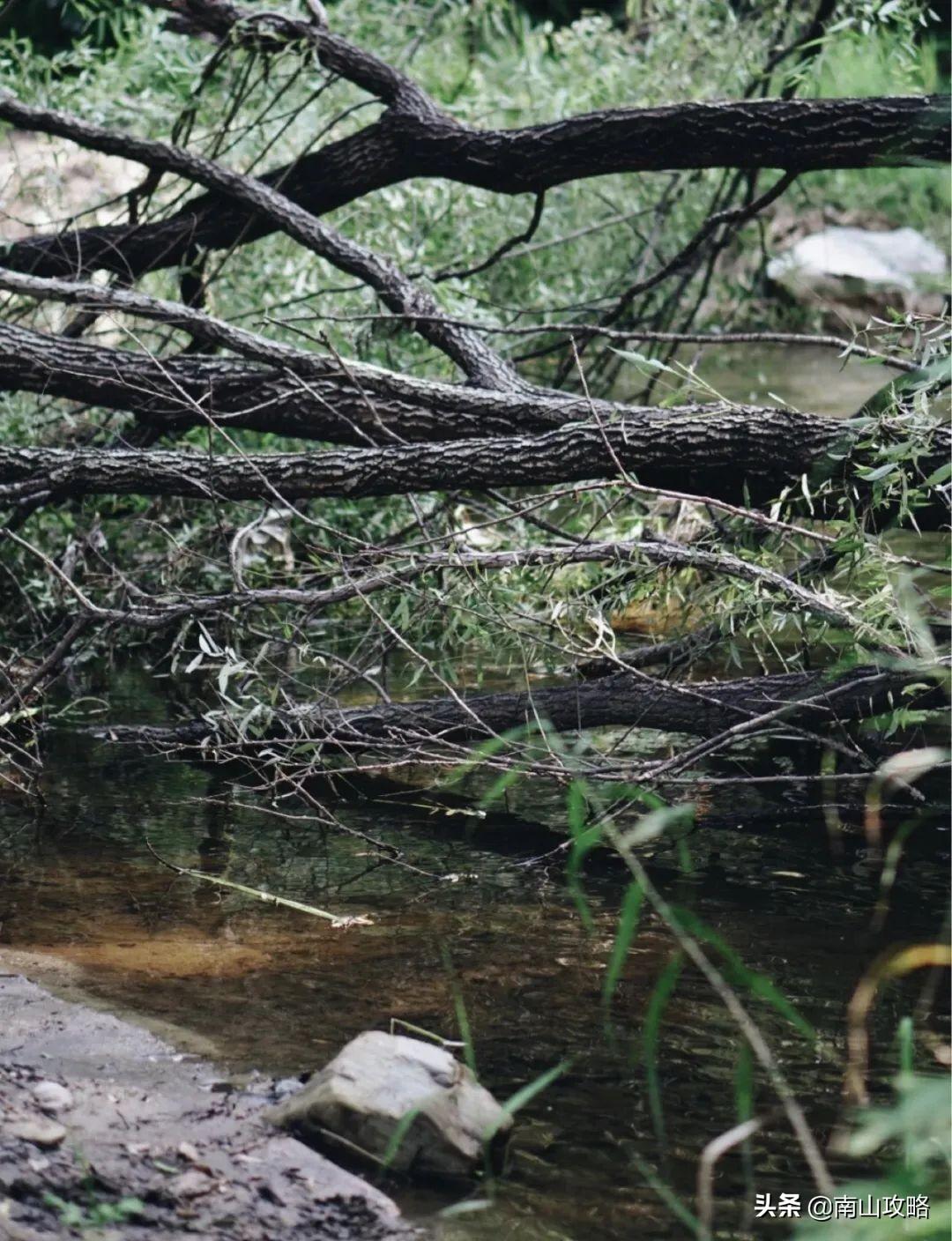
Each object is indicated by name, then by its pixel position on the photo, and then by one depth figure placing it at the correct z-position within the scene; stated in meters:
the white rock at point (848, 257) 13.90
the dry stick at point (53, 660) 5.17
